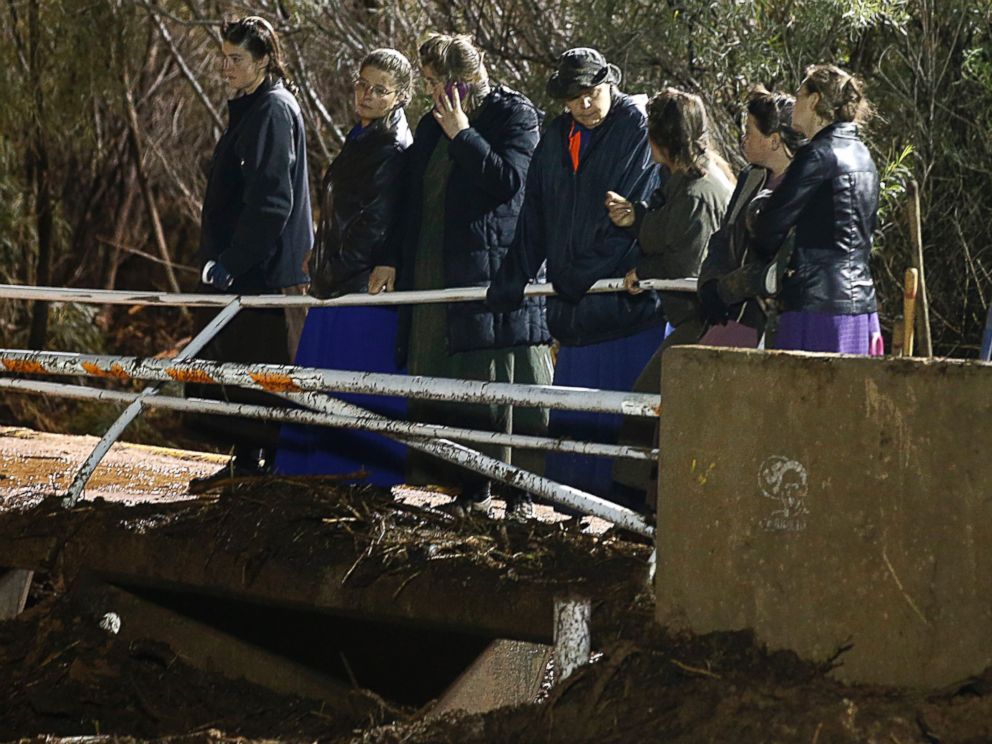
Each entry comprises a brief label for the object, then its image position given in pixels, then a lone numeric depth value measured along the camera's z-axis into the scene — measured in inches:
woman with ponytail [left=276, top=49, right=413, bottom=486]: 458.6
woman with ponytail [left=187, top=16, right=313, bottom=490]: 471.2
